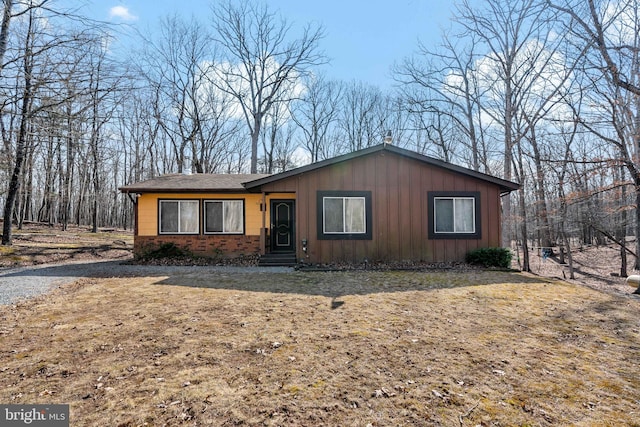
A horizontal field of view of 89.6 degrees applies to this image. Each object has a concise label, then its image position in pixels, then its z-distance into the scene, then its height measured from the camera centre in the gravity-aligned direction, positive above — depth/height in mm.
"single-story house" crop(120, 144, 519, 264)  10617 +767
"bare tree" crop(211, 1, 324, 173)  23125 +12393
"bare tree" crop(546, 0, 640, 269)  8781 +4435
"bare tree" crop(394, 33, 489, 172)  17953 +8196
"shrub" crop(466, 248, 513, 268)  10266 -912
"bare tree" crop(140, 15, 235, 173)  23172 +10829
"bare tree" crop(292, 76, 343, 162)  29688 +9822
